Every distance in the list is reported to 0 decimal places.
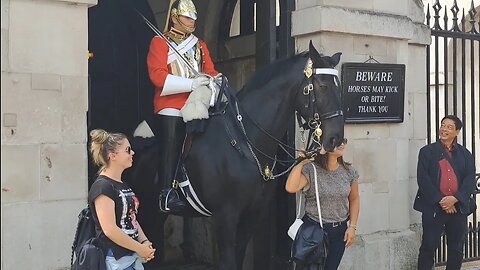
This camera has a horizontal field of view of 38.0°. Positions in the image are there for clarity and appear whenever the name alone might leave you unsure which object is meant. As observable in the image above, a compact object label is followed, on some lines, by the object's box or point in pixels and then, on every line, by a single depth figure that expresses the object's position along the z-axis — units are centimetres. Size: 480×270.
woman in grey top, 508
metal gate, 781
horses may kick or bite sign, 674
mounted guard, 564
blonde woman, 384
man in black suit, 664
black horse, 528
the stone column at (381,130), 670
